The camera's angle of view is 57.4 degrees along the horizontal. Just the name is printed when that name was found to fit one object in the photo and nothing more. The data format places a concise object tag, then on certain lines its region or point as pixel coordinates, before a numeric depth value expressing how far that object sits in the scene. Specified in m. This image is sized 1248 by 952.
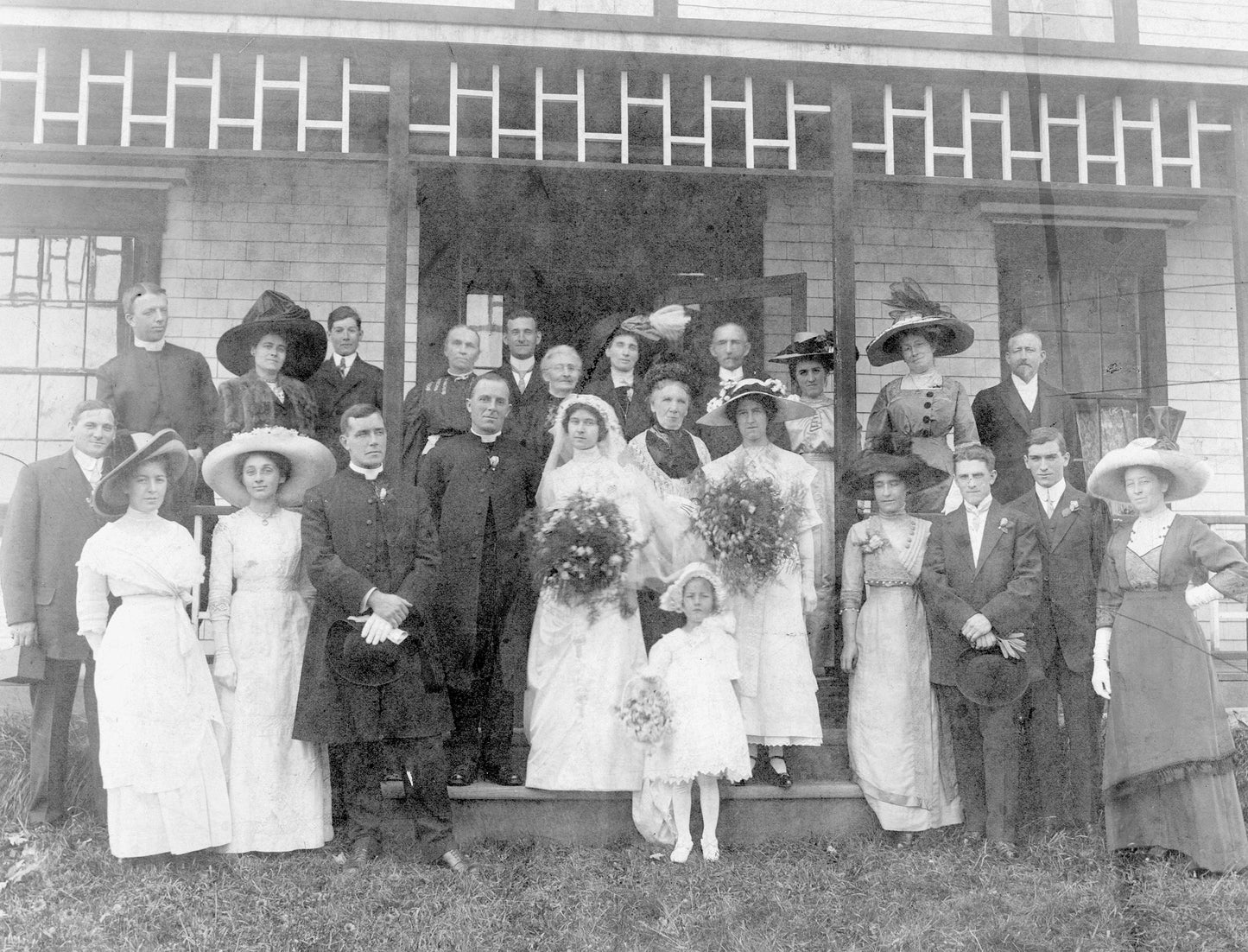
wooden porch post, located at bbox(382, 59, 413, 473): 5.87
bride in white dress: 5.20
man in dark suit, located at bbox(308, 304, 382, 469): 6.52
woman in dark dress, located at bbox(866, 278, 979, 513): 6.15
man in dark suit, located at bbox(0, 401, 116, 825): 5.11
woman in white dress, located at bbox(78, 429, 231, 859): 4.70
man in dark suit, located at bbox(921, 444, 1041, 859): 5.21
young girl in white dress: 4.95
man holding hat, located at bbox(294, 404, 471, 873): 4.90
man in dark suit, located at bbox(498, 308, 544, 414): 6.66
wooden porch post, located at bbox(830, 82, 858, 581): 6.15
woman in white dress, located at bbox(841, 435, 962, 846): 5.33
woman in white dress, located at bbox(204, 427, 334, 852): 4.98
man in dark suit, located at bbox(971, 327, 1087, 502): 6.48
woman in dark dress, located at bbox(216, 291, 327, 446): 5.77
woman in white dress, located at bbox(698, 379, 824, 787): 5.38
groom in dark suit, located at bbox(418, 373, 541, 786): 5.35
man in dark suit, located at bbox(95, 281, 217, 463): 6.02
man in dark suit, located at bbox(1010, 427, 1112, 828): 5.34
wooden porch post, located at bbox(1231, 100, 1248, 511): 7.00
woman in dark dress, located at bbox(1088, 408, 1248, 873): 4.94
